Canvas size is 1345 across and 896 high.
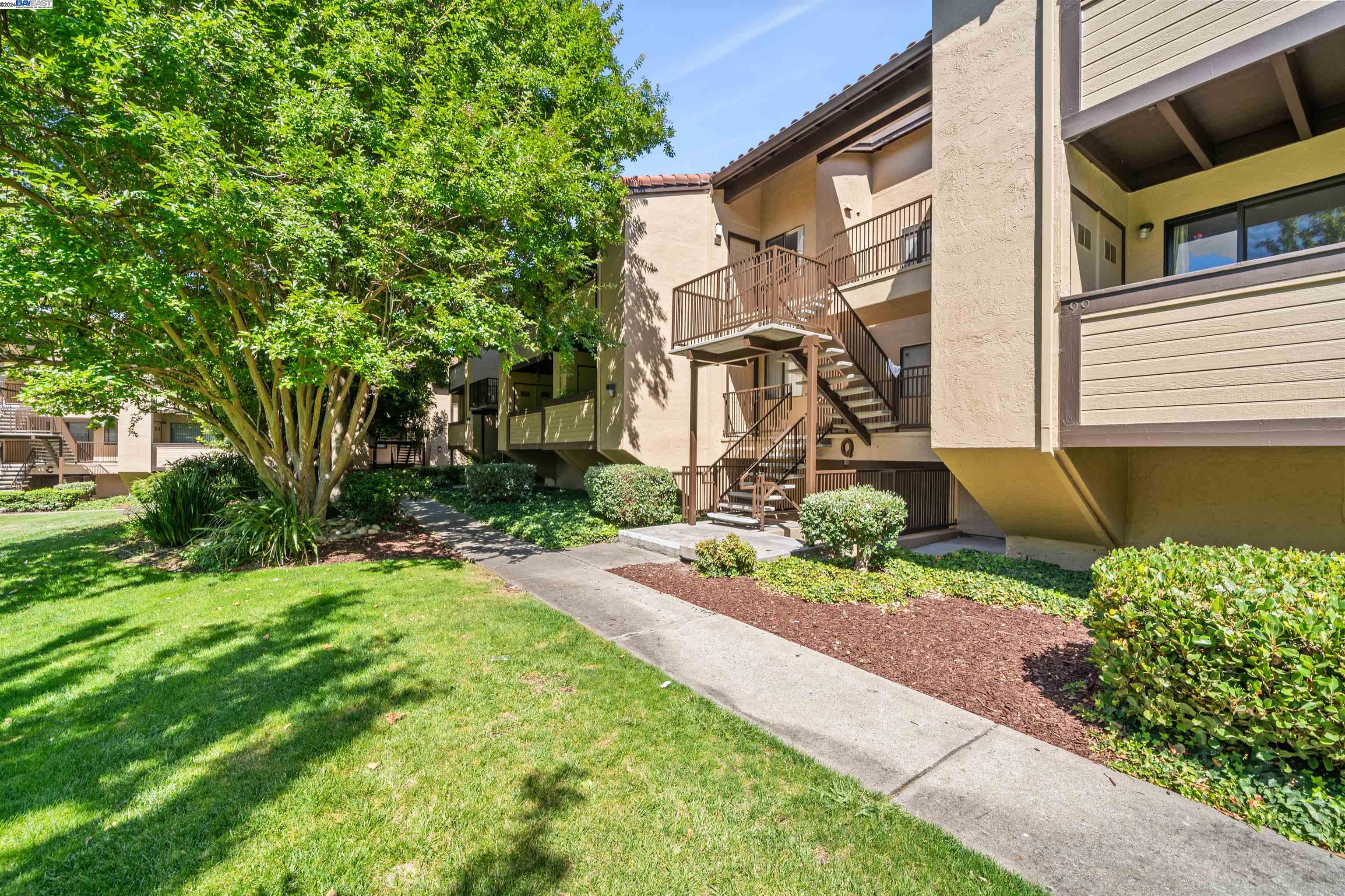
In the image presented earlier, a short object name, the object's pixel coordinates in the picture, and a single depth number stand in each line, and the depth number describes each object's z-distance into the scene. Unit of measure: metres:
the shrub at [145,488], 11.73
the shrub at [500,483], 15.59
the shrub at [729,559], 7.66
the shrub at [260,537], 8.48
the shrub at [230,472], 12.31
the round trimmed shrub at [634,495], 11.23
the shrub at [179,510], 9.70
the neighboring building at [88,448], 22.38
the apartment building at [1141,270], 4.76
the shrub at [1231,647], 2.80
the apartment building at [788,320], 9.88
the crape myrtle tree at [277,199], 6.28
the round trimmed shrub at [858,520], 7.15
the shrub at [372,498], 11.90
